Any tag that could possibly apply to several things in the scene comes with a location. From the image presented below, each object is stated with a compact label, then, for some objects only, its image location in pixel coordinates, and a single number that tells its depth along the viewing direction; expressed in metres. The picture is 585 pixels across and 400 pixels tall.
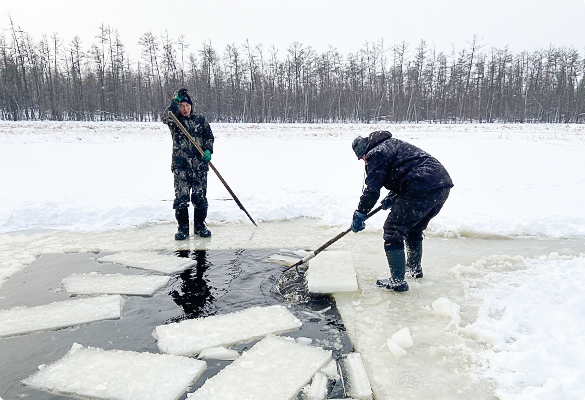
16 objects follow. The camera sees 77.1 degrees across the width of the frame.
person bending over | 3.17
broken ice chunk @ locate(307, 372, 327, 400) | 2.03
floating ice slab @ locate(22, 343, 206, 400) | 2.07
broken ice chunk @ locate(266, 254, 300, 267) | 4.16
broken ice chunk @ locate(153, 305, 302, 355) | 2.55
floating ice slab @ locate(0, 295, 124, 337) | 2.79
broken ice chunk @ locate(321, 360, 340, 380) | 2.23
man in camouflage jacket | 4.86
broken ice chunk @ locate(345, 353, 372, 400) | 2.05
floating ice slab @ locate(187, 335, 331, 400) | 2.03
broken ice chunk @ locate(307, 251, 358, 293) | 3.38
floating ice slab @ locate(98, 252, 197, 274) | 3.97
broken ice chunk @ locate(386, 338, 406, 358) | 2.42
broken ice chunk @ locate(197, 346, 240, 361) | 2.43
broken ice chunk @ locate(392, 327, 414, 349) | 2.50
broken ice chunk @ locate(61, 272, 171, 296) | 3.42
